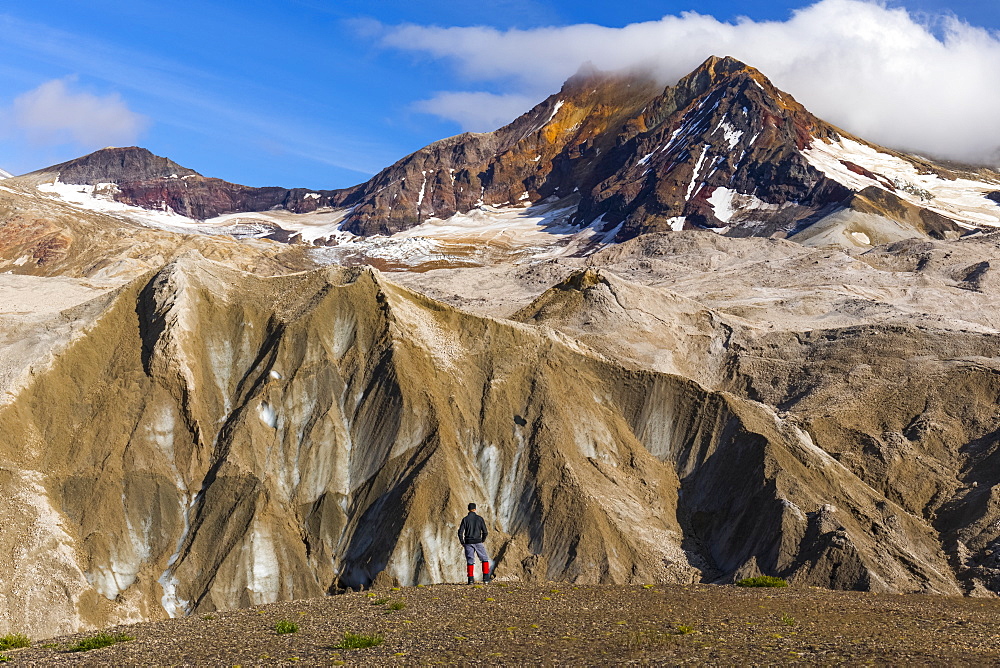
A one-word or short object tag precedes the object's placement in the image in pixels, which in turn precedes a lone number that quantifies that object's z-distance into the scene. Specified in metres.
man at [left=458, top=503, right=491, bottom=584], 22.45
